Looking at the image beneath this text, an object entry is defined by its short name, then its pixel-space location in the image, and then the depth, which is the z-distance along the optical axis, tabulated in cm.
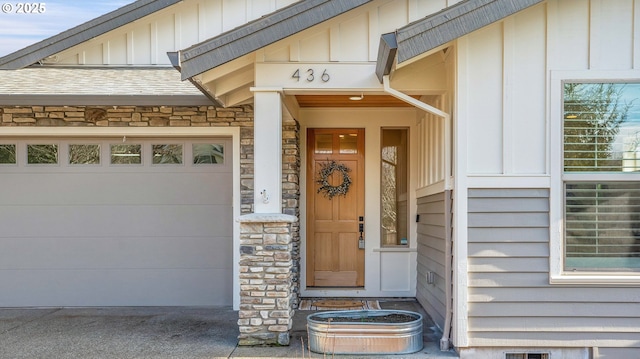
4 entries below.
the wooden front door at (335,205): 762
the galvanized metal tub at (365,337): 497
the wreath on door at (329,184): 763
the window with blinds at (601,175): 484
